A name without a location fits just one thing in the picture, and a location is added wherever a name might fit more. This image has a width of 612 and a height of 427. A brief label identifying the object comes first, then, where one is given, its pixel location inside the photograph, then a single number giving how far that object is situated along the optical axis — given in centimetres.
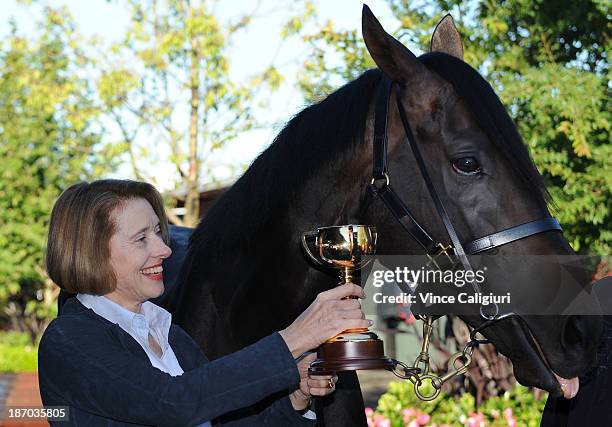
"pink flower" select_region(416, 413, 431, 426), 584
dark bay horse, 218
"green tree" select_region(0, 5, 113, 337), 1828
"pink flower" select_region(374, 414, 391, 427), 573
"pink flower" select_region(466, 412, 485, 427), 562
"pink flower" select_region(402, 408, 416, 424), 592
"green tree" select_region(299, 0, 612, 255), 552
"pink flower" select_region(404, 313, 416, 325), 718
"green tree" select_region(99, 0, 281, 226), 1027
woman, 185
